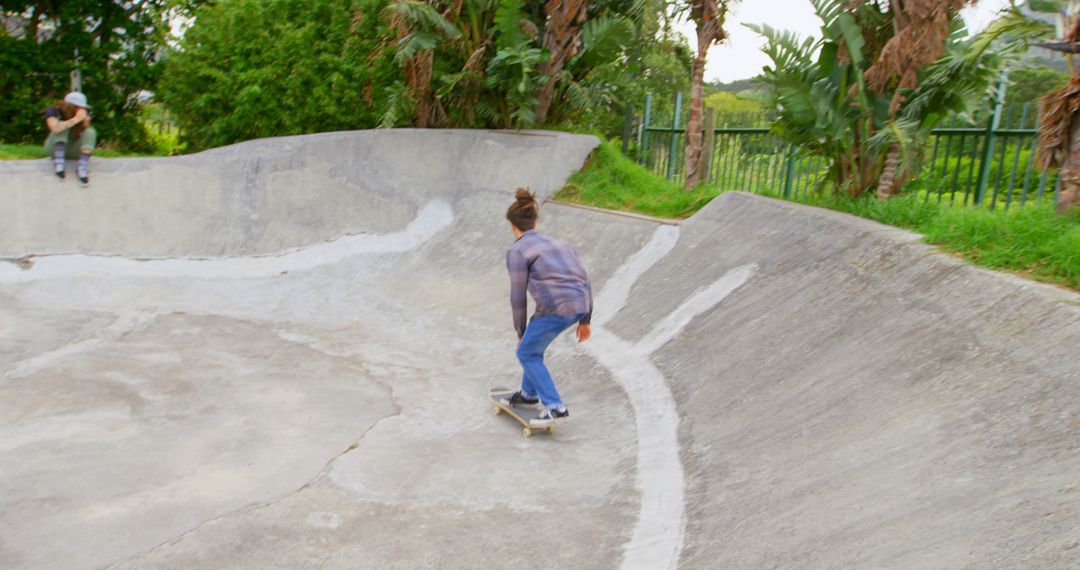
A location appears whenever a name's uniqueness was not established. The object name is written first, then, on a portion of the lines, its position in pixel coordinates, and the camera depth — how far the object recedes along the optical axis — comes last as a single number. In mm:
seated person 10852
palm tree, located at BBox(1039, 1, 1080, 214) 5895
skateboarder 5691
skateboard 5914
